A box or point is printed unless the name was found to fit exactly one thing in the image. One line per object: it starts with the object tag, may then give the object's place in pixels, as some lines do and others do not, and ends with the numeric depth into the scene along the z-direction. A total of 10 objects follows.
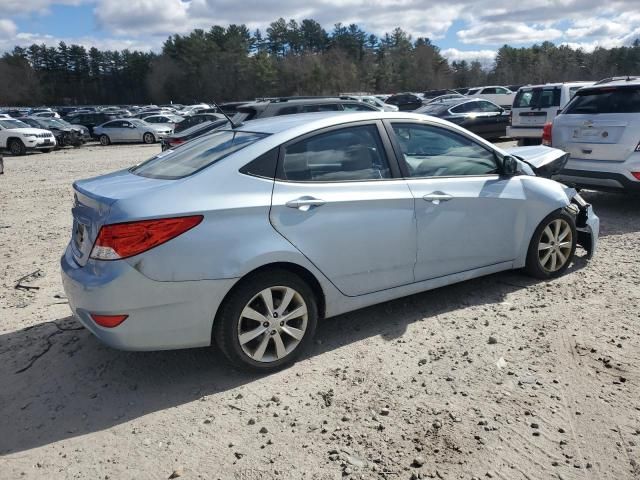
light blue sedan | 3.25
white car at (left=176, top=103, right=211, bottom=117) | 44.28
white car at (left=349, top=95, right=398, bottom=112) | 22.75
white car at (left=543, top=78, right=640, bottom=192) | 7.21
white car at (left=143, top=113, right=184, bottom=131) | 30.60
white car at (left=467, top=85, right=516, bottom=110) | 33.59
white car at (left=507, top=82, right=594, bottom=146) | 14.70
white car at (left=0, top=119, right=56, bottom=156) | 22.53
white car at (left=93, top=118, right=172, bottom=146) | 28.52
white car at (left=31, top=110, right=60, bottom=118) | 40.81
